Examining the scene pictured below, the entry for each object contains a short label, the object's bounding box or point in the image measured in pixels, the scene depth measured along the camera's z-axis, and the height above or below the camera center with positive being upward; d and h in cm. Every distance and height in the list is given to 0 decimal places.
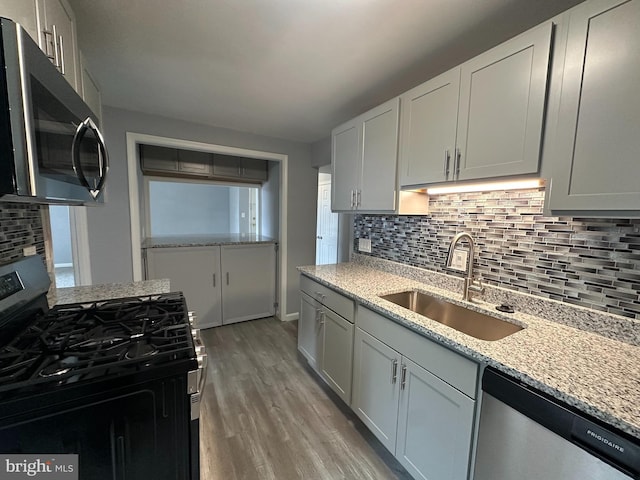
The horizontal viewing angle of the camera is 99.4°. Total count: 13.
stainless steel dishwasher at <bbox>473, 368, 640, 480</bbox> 70 -65
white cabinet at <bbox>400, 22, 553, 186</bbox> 109 +49
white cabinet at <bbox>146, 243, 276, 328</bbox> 289 -75
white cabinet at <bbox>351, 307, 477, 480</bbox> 109 -87
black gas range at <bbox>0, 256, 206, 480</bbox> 69 -50
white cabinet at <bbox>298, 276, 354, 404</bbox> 178 -88
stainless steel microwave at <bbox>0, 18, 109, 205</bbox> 57 +20
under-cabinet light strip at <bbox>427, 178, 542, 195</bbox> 126 +17
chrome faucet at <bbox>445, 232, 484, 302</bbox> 150 -29
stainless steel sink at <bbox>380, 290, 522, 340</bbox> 138 -56
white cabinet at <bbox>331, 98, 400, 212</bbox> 181 +41
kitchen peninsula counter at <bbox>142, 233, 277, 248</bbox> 285 -33
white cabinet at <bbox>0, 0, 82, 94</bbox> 77 +61
